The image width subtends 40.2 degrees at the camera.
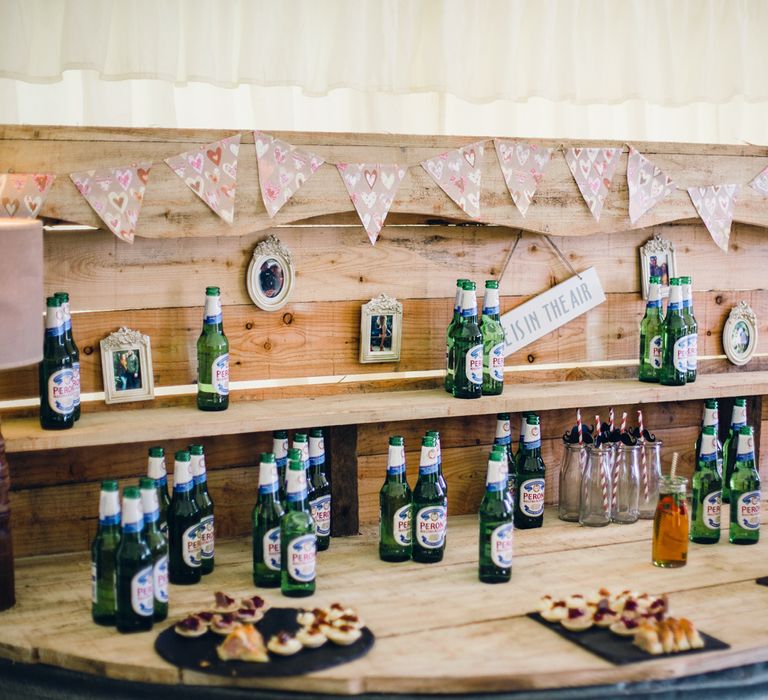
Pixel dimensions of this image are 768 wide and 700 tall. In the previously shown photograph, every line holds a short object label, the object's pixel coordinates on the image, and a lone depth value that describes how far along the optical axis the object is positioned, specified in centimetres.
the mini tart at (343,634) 193
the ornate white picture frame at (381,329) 266
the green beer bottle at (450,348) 267
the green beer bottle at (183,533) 229
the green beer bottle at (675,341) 276
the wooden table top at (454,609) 185
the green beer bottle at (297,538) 218
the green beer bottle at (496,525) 227
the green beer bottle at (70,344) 227
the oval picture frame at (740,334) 306
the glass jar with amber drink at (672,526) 242
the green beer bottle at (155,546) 203
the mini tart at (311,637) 192
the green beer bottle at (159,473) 218
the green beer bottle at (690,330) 278
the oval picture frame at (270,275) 252
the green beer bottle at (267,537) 228
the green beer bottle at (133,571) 199
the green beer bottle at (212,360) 239
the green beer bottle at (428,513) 242
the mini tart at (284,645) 189
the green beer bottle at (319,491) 247
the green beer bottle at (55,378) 223
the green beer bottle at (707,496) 261
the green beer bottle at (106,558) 201
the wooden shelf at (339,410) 222
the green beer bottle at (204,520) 232
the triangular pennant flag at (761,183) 296
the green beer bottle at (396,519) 243
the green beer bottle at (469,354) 257
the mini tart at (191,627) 197
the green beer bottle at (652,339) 286
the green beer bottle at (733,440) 270
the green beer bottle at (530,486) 270
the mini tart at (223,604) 205
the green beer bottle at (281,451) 241
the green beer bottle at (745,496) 259
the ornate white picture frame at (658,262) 294
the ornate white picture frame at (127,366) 241
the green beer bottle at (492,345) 264
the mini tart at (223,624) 197
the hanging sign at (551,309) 281
